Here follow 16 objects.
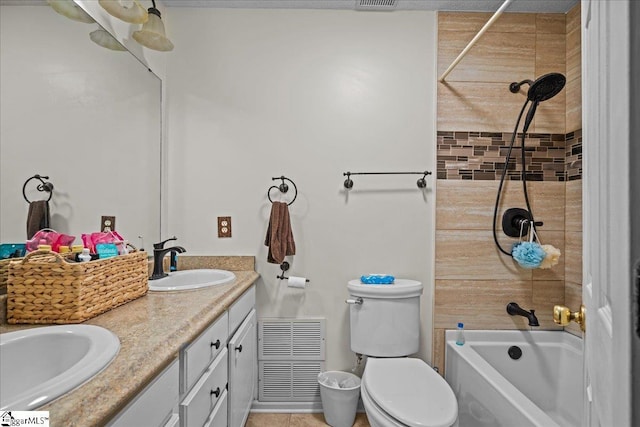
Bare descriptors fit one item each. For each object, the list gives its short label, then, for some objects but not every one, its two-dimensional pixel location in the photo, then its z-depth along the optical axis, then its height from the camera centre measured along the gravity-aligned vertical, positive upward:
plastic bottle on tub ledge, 2.10 -0.71
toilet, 1.34 -0.75
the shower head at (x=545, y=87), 1.78 +0.69
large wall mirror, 1.05 +0.34
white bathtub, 1.79 -0.86
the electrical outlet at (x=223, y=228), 2.14 -0.08
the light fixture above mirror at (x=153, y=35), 1.72 +0.90
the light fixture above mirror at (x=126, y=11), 1.51 +0.92
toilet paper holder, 2.11 -0.32
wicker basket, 0.99 -0.22
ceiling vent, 2.06 +1.28
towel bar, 2.11 +0.23
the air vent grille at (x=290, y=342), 2.12 -0.78
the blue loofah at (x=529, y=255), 1.93 -0.21
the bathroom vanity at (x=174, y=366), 0.63 -0.36
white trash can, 1.92 -1.05
